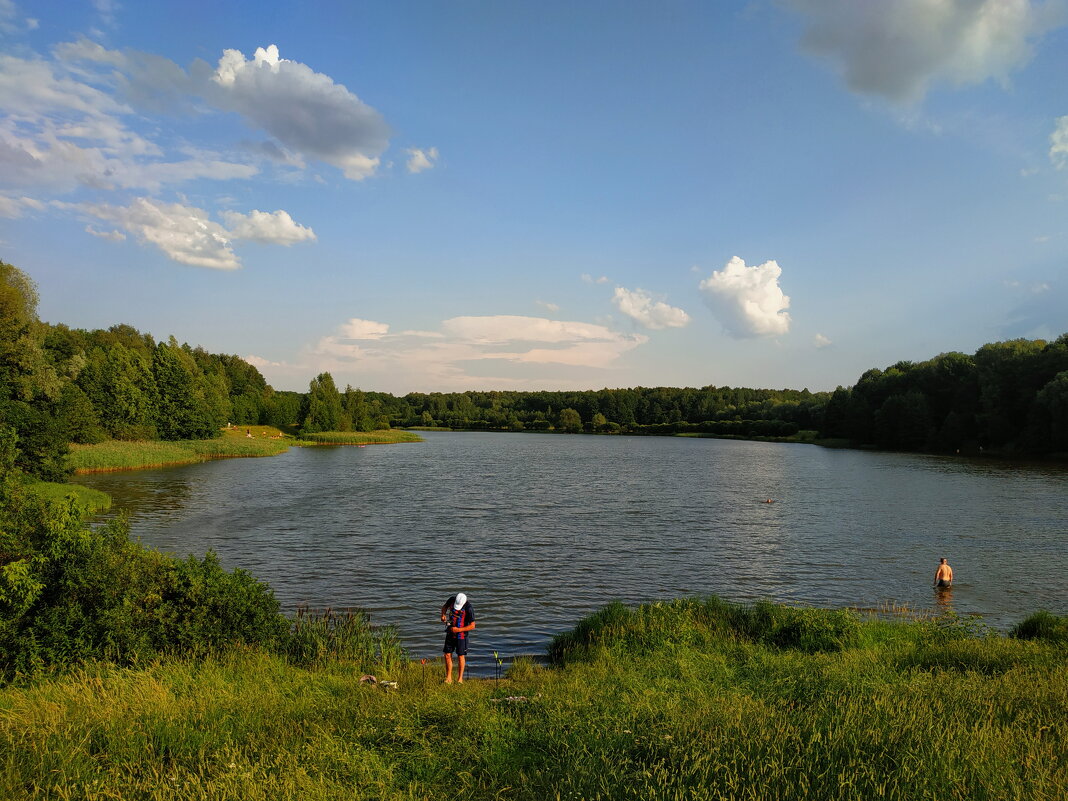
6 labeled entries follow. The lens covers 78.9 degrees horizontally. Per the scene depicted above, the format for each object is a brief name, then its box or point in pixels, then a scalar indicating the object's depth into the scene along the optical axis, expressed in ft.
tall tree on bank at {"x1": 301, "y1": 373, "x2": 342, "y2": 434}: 428.56
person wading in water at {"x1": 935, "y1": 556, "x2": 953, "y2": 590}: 78.18
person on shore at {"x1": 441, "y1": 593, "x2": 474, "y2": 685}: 44.39
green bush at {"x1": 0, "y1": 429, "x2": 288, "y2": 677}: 38.93
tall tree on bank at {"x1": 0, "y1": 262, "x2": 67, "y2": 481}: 118.83
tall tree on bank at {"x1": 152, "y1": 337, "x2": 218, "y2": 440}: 287.89
